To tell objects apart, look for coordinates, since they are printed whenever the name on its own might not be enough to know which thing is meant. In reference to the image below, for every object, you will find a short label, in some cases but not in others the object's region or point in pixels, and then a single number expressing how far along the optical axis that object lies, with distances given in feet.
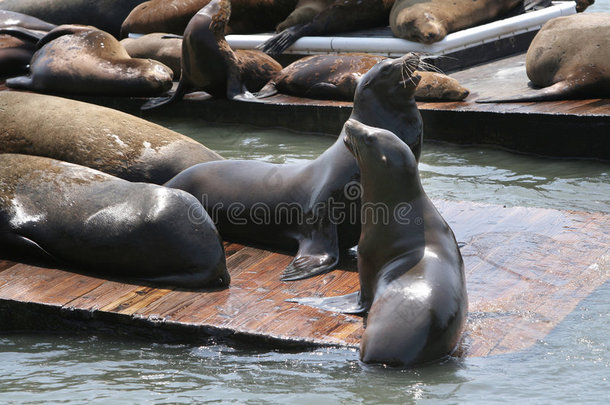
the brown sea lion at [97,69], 65.41
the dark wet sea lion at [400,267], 24.53
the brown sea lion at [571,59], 53.47
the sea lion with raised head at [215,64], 63.46
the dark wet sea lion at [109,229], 30.91
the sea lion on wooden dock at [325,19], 72.54
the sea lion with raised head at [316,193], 32.01
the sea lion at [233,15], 78.38
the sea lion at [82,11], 91.81
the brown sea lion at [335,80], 57.72
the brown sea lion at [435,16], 66.03
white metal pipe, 67.00
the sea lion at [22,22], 83.35
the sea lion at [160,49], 70.44
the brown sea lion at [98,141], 39.24
